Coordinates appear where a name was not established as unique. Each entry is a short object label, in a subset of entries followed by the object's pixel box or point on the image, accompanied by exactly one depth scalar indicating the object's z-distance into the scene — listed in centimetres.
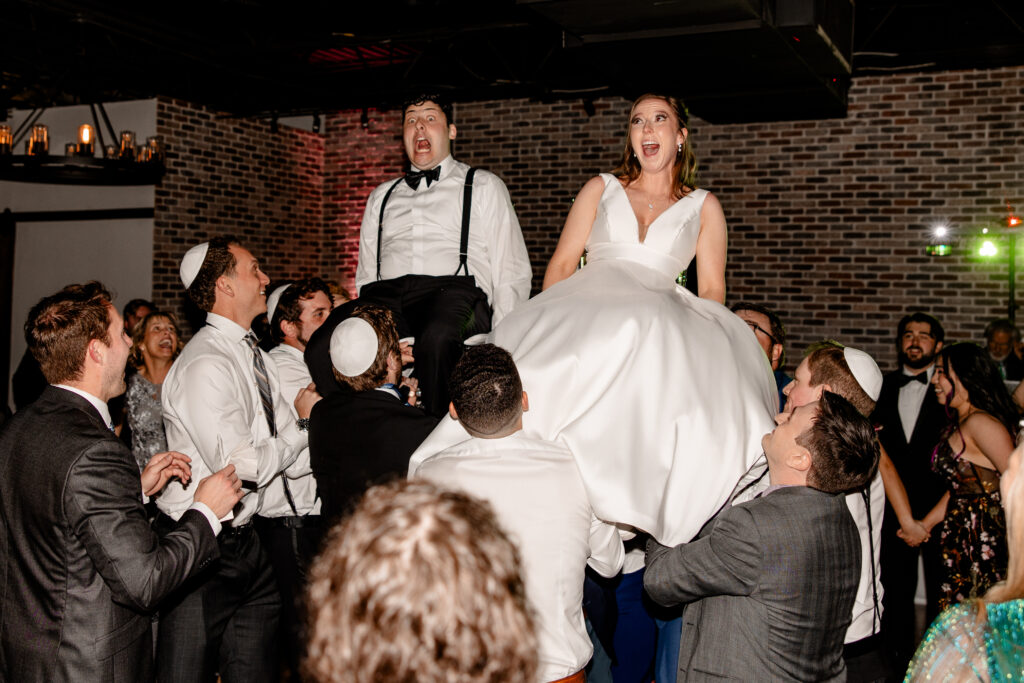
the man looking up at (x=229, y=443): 304
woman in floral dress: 365
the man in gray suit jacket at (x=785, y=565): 218
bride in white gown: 234
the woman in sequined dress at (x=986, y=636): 136
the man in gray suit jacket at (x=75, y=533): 217
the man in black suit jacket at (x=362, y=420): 274
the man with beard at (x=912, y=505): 467
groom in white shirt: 342
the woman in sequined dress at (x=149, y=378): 468
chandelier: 718
